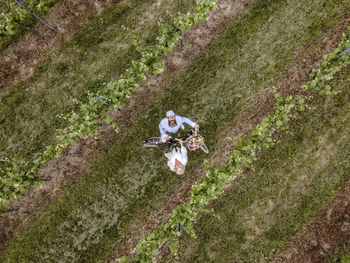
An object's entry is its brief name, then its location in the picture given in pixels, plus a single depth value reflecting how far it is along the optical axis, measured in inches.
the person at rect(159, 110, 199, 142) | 248.4
